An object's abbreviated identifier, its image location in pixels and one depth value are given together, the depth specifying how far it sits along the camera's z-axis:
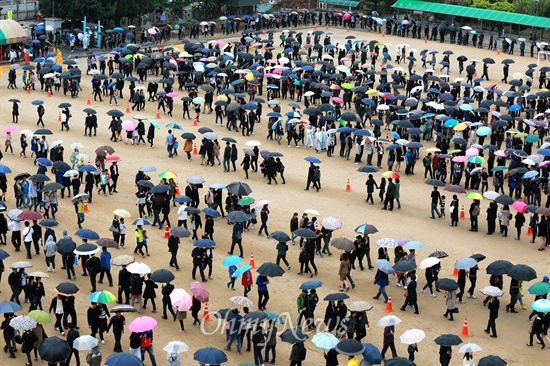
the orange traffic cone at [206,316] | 25.59
